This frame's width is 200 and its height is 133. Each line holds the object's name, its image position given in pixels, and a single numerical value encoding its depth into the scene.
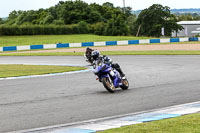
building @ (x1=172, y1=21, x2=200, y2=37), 112.50
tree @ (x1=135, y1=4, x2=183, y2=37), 95.62
